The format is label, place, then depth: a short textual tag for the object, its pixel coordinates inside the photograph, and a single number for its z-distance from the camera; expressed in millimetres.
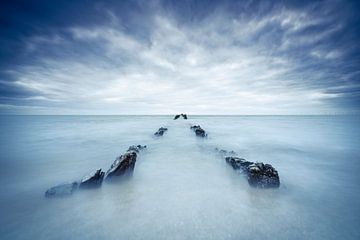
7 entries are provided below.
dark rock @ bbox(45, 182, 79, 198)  4291
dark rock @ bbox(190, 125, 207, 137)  16922
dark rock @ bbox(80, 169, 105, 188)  4734
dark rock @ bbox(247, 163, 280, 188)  4770
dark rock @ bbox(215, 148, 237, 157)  9000
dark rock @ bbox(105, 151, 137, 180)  5495
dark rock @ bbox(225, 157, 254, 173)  5911
